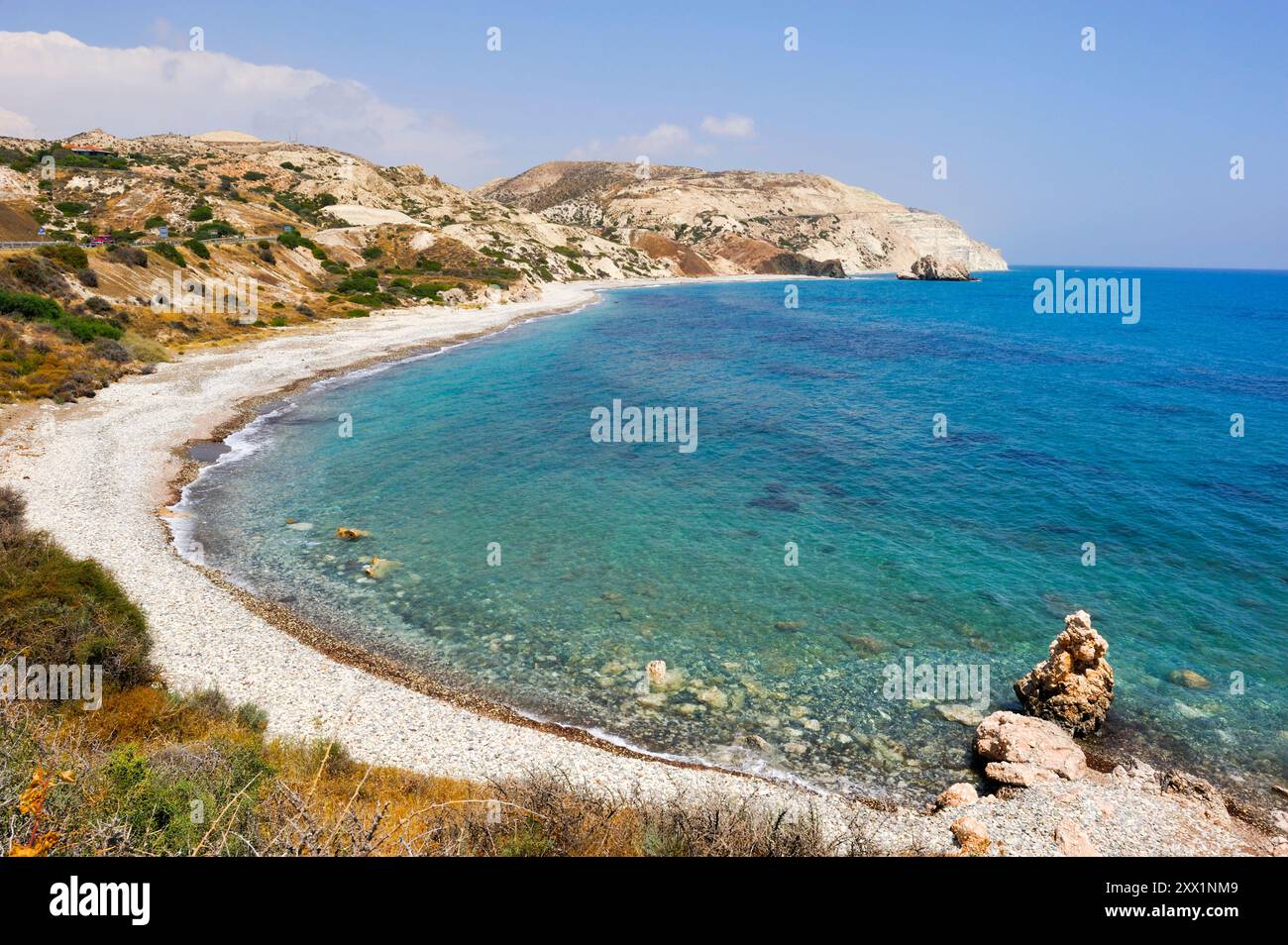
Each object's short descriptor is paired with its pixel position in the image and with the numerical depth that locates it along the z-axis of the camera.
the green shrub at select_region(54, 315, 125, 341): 39.12
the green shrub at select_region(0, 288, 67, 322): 37.69
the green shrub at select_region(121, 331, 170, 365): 40.84
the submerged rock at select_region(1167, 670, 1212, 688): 15.30
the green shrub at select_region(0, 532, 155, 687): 12.61
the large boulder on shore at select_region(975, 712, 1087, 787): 12.44
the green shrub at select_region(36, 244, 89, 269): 46.45
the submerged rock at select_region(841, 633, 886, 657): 16.64
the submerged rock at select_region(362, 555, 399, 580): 19.91
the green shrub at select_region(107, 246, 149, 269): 51.09
